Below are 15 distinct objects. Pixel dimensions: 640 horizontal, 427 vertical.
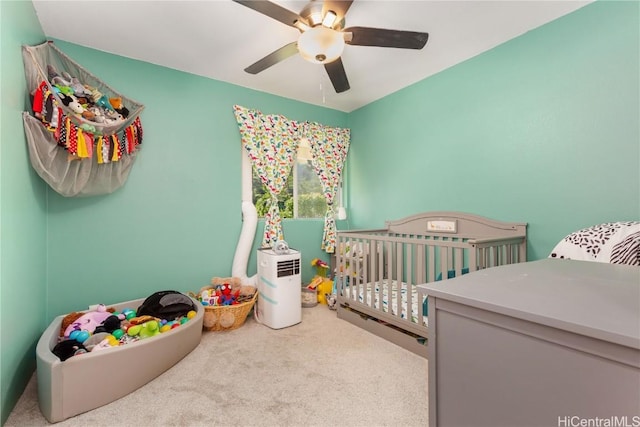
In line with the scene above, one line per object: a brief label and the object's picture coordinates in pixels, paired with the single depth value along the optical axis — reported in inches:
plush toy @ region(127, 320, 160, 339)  72.2
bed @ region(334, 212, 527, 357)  77.2
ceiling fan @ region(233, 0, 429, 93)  60.4
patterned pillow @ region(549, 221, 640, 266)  54.8
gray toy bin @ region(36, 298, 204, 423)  54.3
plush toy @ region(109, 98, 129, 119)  86.7
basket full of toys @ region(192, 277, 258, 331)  94.3
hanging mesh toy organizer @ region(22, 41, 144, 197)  65.5
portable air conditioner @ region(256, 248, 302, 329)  98.7
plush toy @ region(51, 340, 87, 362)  58.7
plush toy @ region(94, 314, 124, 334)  73.7
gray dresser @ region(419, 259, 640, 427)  20.3
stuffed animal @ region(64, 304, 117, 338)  72.3
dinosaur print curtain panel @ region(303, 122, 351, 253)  139.2
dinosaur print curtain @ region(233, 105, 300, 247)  118.6
